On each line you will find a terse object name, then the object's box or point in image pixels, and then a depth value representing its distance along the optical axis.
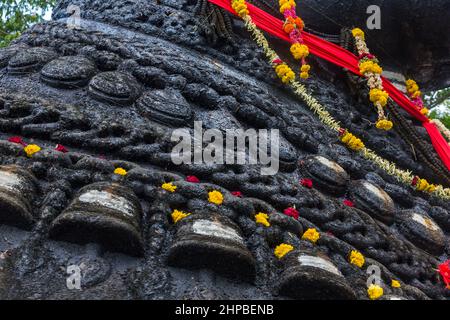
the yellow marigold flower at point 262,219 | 2.26
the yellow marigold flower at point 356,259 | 2.39
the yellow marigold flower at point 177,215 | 2.09
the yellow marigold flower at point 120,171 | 2.22
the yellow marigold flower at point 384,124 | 3.77
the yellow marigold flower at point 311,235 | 2.37
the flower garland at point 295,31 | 3.76
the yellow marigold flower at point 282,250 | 2.14
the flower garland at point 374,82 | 3.81
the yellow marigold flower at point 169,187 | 2.22
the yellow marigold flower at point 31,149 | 2.20
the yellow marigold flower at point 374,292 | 2.12
